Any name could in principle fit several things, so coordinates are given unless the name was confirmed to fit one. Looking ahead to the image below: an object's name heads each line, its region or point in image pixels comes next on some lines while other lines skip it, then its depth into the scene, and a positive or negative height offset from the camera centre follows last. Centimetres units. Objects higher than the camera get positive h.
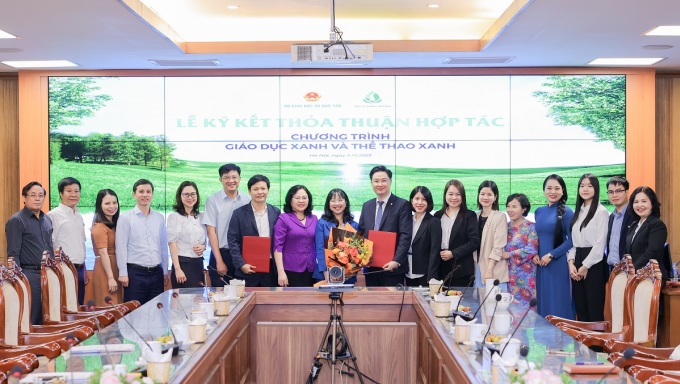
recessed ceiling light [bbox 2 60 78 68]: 858 +127
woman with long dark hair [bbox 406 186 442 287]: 646 -52
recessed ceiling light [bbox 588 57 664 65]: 857 +131
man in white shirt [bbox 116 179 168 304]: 672 -57
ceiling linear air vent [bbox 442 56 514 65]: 854 +130
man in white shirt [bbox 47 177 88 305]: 695 -41
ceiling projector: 631 +102
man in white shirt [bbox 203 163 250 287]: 680 -30
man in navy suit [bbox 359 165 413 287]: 641 -32
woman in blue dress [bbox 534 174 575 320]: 682 -68
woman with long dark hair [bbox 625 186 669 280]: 608 -39
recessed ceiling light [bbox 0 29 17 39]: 705 +130
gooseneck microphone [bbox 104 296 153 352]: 336 -71
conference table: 341 -87
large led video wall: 935 +58
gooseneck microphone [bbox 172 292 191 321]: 449 -76
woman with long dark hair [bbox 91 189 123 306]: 690 -55
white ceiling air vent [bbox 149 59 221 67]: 855 +127
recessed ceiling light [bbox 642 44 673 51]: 779 +132
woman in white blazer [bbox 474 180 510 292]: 662 -47
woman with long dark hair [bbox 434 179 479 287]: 653 -45
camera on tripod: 560 -69
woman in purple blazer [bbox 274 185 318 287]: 640 -48
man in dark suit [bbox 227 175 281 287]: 646 -37
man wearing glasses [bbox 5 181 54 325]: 648 -47
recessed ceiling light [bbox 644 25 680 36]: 697 +133
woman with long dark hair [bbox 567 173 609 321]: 660 -59
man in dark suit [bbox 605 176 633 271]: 679 -31
